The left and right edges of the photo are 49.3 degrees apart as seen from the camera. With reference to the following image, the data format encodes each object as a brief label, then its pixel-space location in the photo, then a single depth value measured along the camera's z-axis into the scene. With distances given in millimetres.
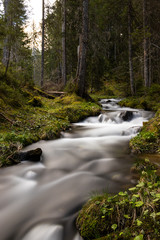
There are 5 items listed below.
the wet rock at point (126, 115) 10922
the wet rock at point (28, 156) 4566
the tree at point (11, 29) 8214
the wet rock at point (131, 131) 6931
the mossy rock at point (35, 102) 10362
